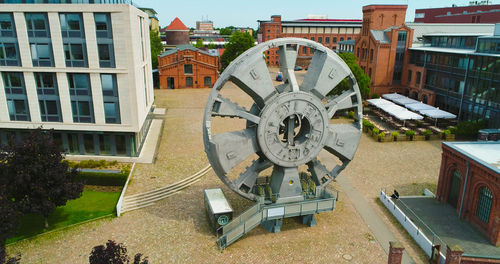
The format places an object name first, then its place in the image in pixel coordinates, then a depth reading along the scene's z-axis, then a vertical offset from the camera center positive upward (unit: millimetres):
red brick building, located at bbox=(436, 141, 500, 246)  21259 -9340
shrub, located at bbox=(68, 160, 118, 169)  32562 -11489
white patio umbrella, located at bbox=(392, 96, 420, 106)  51622 -9309
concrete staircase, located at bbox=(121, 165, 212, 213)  26464 -12063
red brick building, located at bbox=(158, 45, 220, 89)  72062 -6699
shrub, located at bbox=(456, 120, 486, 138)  42688 -10683
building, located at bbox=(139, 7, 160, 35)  133175 +6342
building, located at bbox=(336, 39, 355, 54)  87725 -2690
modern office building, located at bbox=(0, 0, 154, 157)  31484 -3557
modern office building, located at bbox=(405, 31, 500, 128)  42316 -5052
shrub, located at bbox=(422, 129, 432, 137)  42406 -11144
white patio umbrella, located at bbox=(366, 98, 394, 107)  51844 -9492
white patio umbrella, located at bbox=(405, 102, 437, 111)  47688 -9326
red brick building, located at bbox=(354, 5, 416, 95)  58594 -1607
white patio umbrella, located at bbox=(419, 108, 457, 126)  44331 -9552
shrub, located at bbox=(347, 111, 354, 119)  52938 -11410
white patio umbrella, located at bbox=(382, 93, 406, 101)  55719 -9239
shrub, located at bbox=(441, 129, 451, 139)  42284 -11111
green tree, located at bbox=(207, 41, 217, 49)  134875 -4243
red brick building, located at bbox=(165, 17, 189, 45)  100250 +265
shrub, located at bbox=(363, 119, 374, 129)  44750 -10908
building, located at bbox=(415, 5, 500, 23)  83088 +5304
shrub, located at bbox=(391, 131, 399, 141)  41809 -11239
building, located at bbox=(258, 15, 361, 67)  117000 +1372
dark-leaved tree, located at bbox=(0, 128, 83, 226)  21656 -8347
